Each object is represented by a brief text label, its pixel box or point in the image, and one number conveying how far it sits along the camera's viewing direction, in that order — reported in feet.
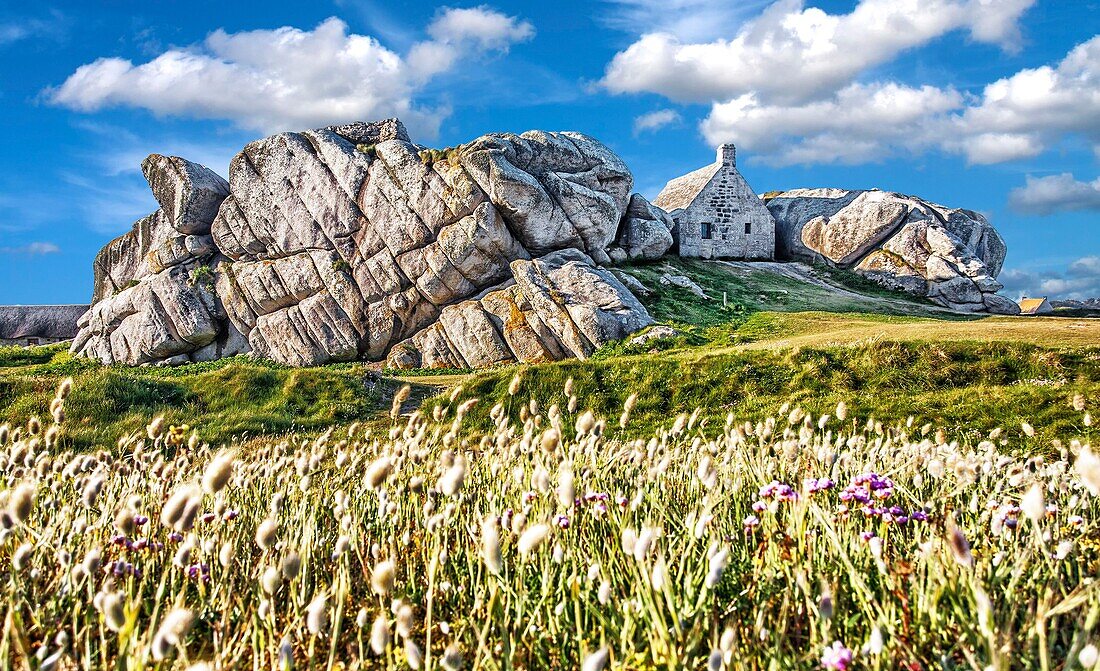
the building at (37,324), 166.09
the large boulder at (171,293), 115.75
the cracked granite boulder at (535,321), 96.68
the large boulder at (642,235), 134.31
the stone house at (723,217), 152.05
